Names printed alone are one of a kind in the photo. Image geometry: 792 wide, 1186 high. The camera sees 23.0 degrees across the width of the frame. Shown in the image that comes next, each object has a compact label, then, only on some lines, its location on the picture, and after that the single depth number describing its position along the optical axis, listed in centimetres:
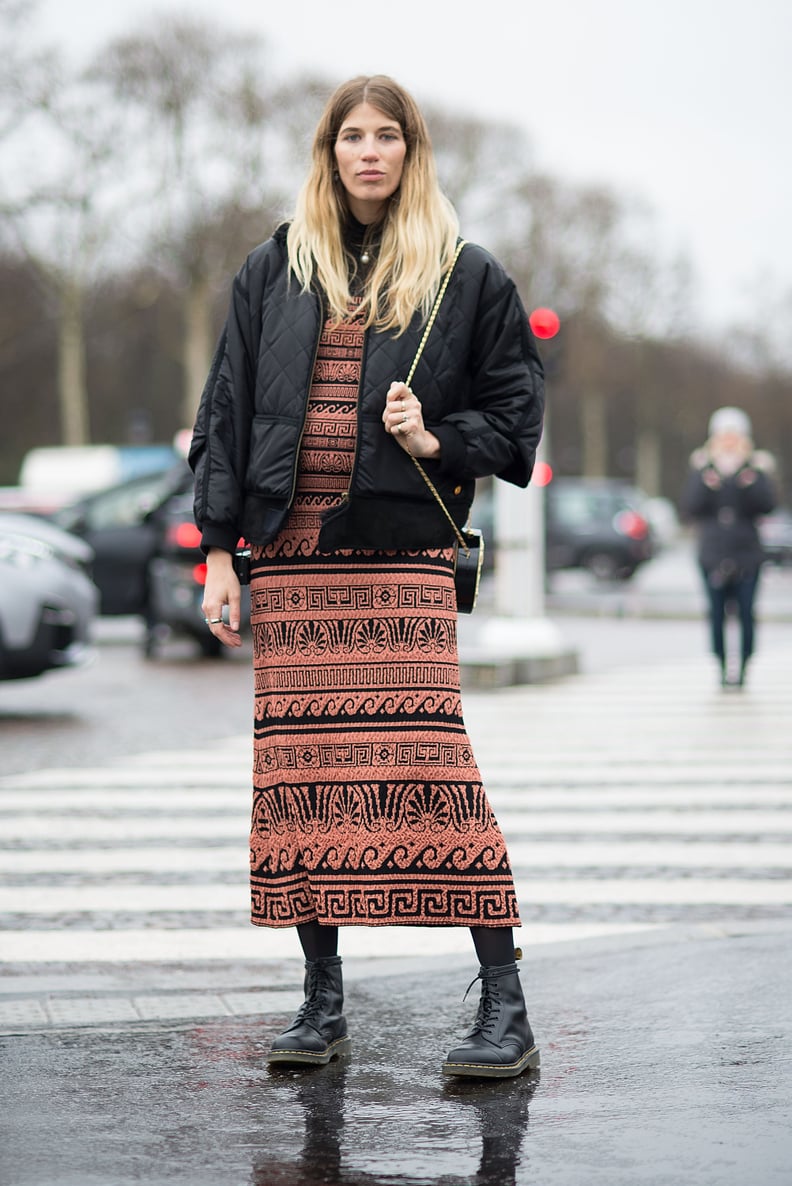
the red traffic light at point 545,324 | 1333
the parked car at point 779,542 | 4134
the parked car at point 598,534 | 3195
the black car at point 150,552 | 1556
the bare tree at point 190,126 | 3869
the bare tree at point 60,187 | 3572
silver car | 1049
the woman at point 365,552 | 380
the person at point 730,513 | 1232
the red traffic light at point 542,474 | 1300
